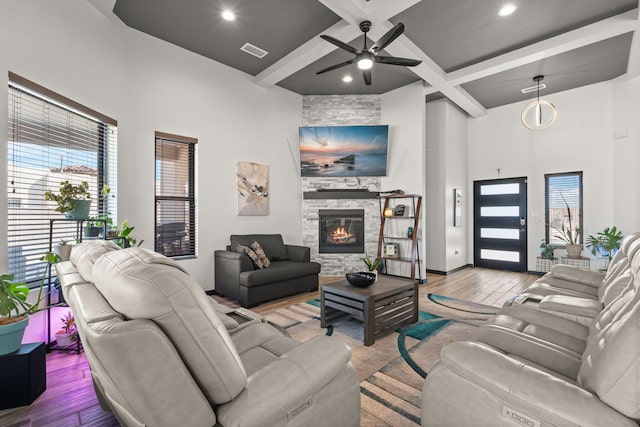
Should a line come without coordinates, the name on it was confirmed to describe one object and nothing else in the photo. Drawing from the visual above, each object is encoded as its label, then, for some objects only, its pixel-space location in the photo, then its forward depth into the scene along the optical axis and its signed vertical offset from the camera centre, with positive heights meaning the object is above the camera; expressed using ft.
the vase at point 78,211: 7.89 +0.03
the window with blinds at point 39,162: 7.39 +1.41
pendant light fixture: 18.42 +6.24
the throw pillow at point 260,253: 13.68 -1.90
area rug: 5.92 -3.86
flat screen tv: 17.74 +3.80
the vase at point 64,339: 8.29 -3.58
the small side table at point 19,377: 5.92 -3.36
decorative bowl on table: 9.64 -2.19
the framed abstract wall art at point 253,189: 15.58 +1.29
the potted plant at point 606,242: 14.94 -1.46
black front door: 19.57 -0.69
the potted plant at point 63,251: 7.55 -1.00
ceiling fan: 9.67 +5.72
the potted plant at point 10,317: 5.78 -2.21
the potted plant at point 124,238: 9.14 -0.84
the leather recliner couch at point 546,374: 3.00 -2.07
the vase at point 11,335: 5.84 -2.50
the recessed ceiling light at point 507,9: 10.46 +7.36
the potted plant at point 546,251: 17.72 -2.26
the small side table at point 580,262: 16.26 -2.65
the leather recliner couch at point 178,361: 2.70 -1.51
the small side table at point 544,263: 17.79 -3.03
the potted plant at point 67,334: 8.31 -3.44
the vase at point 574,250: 16.57 -2.04
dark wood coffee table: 8.76 -2.90
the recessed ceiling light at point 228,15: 10.99 +7.46
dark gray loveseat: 12.30 -2.63
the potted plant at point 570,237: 16.62 -1.36
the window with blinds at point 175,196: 13.14 +0.75
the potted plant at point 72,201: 7.68 +0.29
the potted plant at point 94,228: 8.62 -0.47
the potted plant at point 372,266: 10.67 -1.92
